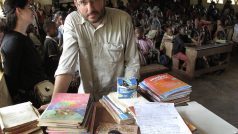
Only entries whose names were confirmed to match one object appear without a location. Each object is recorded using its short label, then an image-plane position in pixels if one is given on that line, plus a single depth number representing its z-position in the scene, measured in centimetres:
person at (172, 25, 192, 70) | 495
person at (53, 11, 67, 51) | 412
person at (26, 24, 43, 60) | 400
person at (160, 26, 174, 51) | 549
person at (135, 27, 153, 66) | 507
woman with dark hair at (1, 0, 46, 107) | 193
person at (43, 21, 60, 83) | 344
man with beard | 149
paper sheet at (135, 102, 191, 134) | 103
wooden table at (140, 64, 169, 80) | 429
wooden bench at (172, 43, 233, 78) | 476
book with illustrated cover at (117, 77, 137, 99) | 127
